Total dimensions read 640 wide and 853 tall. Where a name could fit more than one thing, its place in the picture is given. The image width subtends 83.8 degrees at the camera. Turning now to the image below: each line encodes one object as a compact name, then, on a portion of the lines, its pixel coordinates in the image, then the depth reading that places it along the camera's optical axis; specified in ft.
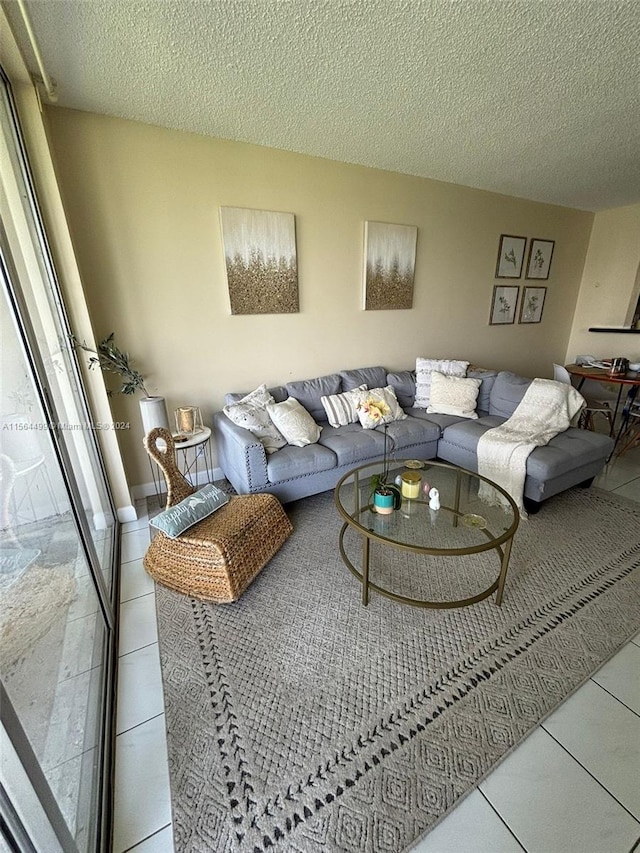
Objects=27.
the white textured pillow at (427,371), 11.17
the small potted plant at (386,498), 6.12
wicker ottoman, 5.83
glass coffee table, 5.72
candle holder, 8.39
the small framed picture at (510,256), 13.00
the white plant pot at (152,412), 7.82
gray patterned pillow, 5.81
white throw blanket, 8.05
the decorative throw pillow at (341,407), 9.88
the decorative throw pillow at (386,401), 9.57
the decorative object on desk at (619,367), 10.84
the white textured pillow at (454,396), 10.55
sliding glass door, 2.45
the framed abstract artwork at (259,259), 8.67
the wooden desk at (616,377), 10.08
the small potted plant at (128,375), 7.71
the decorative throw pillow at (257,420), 8.40
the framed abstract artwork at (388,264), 10.44
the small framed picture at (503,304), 13.58
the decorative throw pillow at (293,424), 8.61
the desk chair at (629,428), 11.05
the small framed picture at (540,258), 13.84
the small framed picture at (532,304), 14.44
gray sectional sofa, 7.82
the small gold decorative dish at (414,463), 7.45
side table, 9.28
